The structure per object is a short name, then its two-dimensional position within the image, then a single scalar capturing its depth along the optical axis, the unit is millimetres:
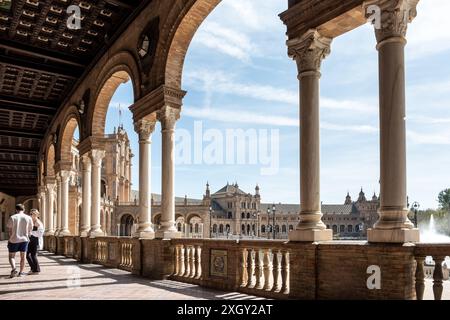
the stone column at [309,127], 7297
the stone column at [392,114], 6105
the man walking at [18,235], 10820
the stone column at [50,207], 27653
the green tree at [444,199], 106288
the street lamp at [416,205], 31594
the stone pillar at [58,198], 24047
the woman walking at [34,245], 11812
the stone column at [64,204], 23359
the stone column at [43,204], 28766
